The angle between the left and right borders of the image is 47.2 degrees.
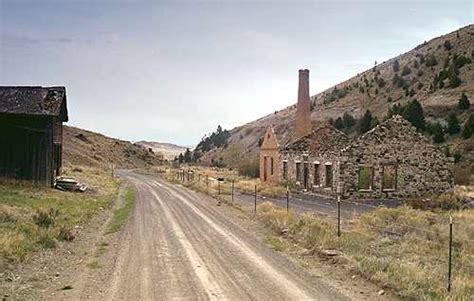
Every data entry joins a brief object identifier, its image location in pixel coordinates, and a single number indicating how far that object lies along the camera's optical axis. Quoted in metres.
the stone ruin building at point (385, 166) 33.91
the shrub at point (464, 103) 58.46
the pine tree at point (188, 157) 118.34
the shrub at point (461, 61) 74.81
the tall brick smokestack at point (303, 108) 49.28
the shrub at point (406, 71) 89.44
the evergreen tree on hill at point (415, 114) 56.89
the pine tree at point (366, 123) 63.54
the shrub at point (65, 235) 16.45
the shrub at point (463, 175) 42.97
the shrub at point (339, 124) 73.25
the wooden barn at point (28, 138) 31.66
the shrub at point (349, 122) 71.88
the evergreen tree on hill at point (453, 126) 54.44
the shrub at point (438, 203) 28.47
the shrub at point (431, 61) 85.57
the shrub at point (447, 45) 88.61
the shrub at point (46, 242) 14.75
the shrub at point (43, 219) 17.73
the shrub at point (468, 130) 51.38
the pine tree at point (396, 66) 96.62
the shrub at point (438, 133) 53.06
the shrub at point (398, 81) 83.49
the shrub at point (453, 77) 68.06
